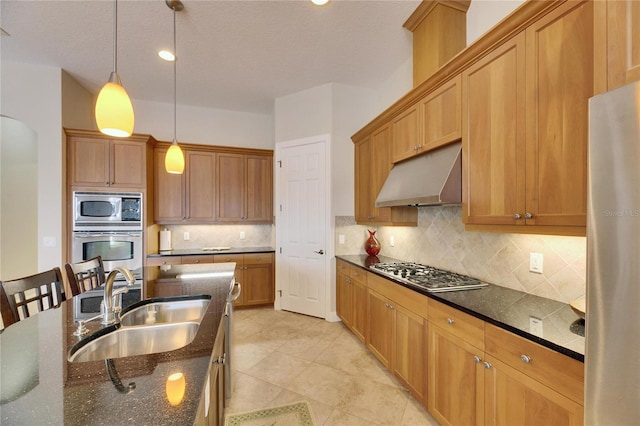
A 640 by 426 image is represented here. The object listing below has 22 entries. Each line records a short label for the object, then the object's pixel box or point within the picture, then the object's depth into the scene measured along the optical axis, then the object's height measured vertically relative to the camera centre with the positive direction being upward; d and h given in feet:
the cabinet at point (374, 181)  9.39 +1.23
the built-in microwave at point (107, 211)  11.19 +0.06
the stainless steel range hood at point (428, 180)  6.14 +0.82
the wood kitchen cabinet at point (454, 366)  4.82 -3.00
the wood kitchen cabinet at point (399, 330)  6.34 -3.17
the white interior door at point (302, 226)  12.22 -0.63
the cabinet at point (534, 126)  3.99 +1.47
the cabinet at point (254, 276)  13.30 -3.17
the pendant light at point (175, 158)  7.78 +1.55
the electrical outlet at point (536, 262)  5.45 -1.02
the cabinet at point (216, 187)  13.38 +1.29
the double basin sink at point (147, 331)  3.76 -1.87
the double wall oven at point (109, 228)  11.13 -0.64
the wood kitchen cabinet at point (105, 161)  11.33 +2.22
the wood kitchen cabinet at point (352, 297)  9.43 -3.22
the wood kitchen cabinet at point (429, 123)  6.30 +2.37
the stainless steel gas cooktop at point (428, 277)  6.24 -1.72
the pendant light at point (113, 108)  4.32 +1.68
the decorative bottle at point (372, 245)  11.56 -1.42
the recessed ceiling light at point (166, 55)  9.75 +5.74
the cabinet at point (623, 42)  2.93 +1.88
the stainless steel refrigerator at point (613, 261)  2.54 -0.49
